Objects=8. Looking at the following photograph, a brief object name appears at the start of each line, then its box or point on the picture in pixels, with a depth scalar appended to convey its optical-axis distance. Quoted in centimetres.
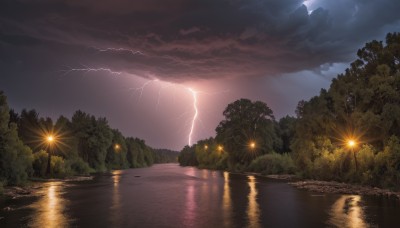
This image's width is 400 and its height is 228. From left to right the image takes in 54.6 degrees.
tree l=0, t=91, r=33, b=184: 3888
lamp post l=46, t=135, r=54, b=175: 5725
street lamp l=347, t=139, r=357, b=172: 4144
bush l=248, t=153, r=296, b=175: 6658
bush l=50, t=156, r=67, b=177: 6030
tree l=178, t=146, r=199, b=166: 16365
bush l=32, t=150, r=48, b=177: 5725
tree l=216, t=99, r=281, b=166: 8725
